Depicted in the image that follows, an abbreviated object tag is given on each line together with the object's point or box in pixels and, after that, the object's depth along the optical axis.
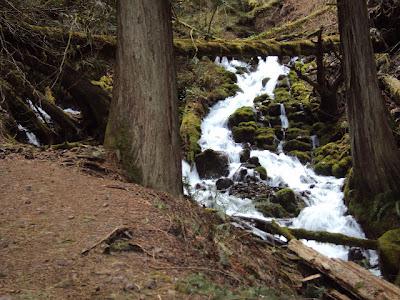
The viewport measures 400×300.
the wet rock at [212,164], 13.42
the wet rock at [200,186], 12.44
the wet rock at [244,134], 15.21
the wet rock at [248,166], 13.46
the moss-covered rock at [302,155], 13.95
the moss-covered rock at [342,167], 12.50
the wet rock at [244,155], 13.87
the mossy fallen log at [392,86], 11.62
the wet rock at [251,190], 12.05
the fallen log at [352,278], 4.55
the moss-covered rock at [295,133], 15.09
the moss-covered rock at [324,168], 12.97
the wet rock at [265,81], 18.92
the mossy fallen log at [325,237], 7.10
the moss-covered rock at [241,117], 16.12
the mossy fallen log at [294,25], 21.08
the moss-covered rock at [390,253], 6.61
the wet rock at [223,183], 12.63
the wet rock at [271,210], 10.81
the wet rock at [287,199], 11.22
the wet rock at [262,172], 13.03
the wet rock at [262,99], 17.33
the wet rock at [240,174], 13.01
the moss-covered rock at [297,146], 14.54
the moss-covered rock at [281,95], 17.17
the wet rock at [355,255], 8.48
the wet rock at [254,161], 13.68
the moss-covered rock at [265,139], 14.85
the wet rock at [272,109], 16.45
